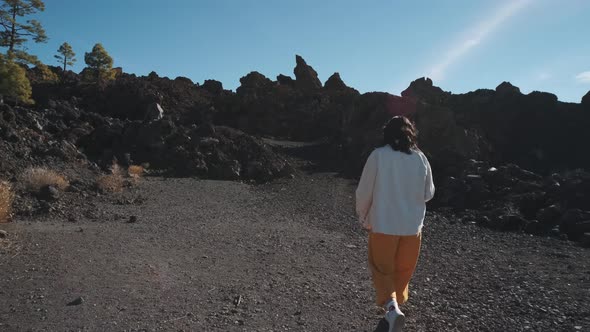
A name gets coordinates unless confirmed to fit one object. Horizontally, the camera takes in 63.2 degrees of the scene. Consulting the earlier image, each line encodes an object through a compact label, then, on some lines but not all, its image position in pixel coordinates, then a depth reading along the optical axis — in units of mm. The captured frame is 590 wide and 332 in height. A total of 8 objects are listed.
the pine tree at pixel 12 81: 29156
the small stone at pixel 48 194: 9570
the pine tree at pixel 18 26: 33125
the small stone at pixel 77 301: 4683
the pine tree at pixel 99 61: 49125
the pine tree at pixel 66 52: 50375
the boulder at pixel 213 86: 55988
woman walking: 3932
